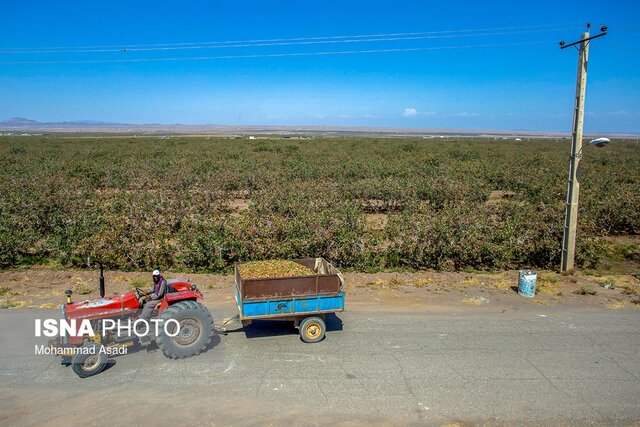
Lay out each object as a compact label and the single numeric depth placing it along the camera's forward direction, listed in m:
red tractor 7.84
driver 8.37
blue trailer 9.09
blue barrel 12.48
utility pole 13.68
